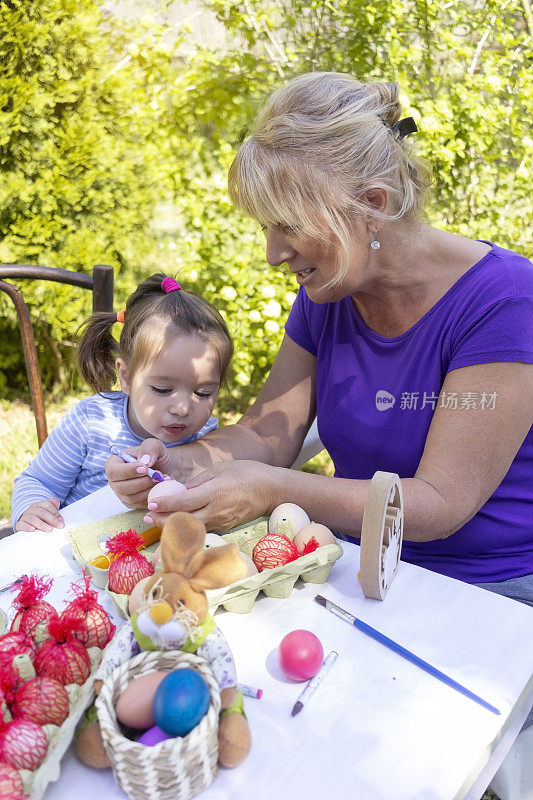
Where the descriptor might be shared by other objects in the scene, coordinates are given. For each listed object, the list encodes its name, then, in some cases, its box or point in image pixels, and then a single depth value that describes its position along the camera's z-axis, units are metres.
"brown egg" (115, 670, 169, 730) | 0.73
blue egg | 0.70
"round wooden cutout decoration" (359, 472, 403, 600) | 0.96
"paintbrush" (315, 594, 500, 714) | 0.88
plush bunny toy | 0.78
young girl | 1.67
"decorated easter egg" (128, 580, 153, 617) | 0.93
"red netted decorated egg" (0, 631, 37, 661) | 0.86
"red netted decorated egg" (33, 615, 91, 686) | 0.83
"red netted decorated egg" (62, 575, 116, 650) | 0.90
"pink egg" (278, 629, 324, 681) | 0.89
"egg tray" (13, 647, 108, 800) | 0.70
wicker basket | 0.69
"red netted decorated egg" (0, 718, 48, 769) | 0.72
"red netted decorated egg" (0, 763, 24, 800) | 0.68
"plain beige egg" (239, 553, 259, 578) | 1.06
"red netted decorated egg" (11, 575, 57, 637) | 0.92
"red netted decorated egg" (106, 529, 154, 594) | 1.03
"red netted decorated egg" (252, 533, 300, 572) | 1.09
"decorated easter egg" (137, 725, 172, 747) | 0.71
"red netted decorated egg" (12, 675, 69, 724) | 0.77
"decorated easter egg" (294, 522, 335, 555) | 1.15
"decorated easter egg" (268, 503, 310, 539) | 1.19
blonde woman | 1.28
